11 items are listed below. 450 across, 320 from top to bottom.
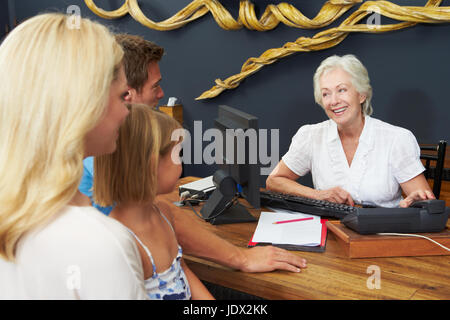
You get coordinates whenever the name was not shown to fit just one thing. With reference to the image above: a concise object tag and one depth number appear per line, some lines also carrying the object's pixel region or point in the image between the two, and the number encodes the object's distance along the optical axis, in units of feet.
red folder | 4.47
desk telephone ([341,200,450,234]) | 4.39
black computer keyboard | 5.36
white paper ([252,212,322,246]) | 4.67
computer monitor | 5.06
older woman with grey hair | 6.62
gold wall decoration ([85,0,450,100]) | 8.44
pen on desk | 5.26
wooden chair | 6.51
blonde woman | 2.23
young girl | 3.33
